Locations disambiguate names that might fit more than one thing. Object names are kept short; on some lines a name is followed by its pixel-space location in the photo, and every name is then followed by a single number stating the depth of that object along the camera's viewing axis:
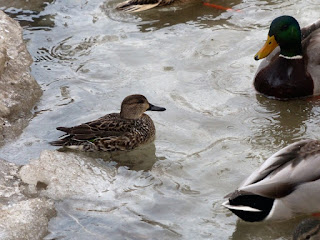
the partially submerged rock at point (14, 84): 12.16
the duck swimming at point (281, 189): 8.87
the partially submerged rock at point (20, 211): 9.08
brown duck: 11.40
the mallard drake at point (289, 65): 13.08
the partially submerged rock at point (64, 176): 10.15
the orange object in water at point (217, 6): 16.60
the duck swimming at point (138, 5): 16.70
